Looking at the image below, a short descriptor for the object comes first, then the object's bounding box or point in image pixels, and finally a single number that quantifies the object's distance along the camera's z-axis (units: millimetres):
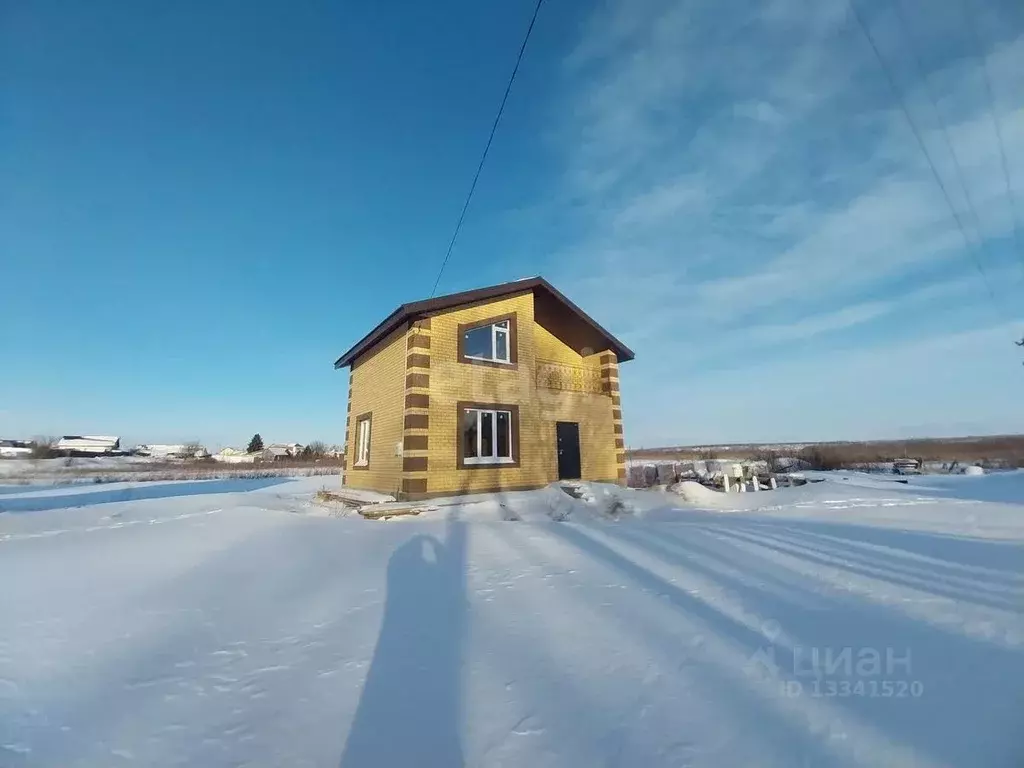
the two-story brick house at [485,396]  11250
